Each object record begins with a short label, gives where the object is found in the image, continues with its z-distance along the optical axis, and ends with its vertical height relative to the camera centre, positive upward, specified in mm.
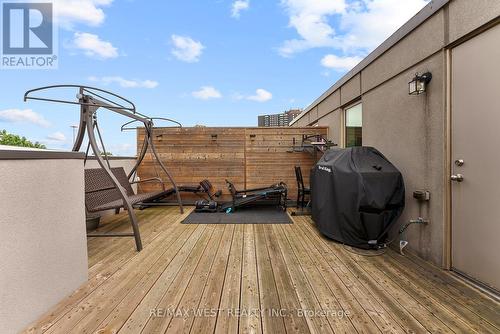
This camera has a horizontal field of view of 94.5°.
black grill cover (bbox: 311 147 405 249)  2762 -417
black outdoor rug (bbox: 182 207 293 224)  4242 -1061
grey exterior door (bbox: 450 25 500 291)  1904 +47
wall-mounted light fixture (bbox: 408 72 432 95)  2529 +895
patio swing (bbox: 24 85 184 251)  2857 +286
